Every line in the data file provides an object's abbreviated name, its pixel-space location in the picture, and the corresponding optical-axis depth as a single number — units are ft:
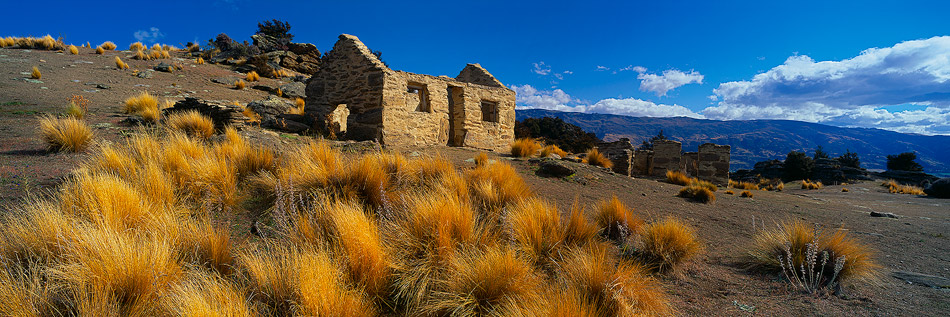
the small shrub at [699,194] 24.86
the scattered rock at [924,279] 9.73
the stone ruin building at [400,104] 31.58
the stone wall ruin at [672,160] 48.34
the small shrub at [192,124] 22.09
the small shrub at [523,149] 34.35
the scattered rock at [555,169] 25.14
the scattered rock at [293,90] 53.28
